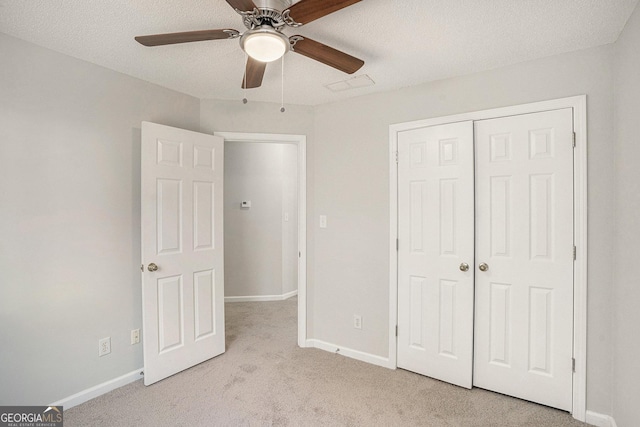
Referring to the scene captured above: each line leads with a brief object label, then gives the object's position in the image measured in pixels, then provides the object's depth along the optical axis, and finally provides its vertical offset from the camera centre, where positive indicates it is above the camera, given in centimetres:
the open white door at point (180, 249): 246 -33
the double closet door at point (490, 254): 215 -33
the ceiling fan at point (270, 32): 133 +81
